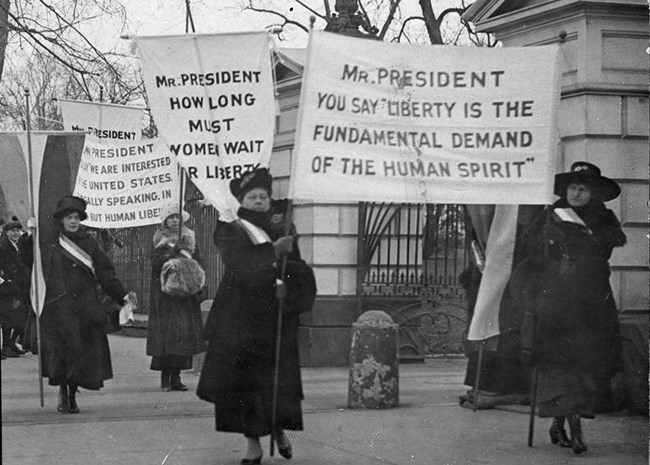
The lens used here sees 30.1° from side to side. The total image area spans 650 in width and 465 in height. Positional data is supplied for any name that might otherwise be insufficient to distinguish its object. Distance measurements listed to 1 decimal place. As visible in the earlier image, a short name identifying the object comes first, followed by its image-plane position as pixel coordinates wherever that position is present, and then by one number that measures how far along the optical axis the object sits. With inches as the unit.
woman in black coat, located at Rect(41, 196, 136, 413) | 394.0
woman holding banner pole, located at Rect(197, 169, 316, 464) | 300.5
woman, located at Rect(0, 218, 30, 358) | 623.8
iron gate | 564.4
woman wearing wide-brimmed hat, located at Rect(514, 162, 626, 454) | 320.8
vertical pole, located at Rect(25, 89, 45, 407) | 387.8
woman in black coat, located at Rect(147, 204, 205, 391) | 467.2
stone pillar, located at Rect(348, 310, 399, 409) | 403.5
